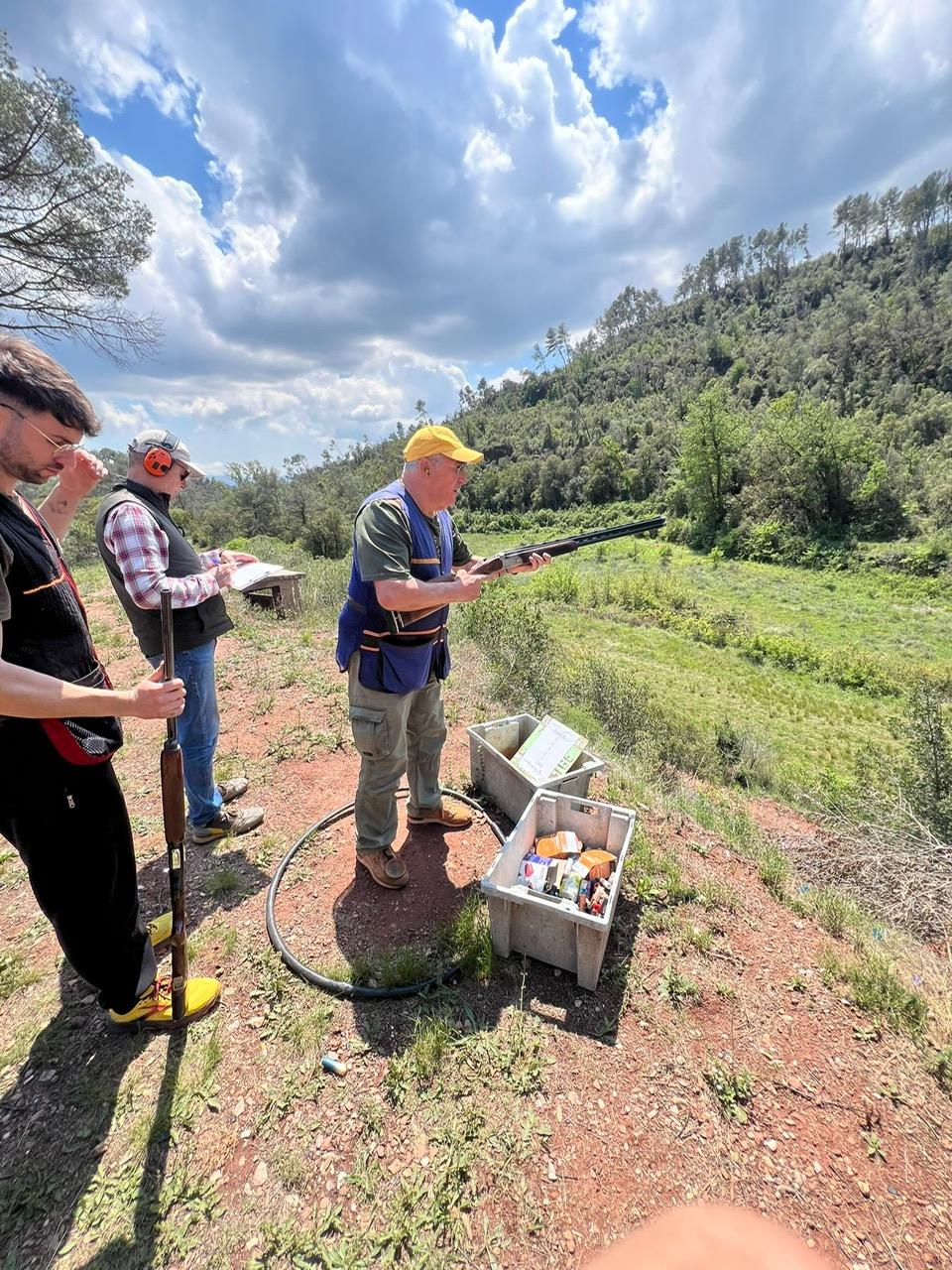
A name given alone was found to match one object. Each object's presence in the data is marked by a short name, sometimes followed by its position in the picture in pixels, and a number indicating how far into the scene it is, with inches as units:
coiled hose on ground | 105.2
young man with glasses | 69.1
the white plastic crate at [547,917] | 102.8
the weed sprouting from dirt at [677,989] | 105.9
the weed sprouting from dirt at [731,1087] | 87.4
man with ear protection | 112.2
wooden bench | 403.9
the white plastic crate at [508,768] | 144.1
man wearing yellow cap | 108.2
